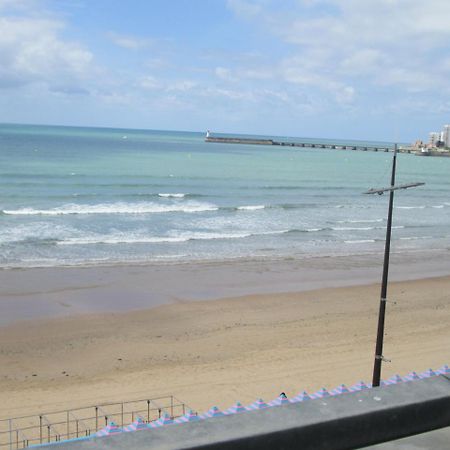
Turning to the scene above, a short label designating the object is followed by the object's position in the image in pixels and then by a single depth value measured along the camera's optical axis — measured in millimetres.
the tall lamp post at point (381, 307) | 11633
